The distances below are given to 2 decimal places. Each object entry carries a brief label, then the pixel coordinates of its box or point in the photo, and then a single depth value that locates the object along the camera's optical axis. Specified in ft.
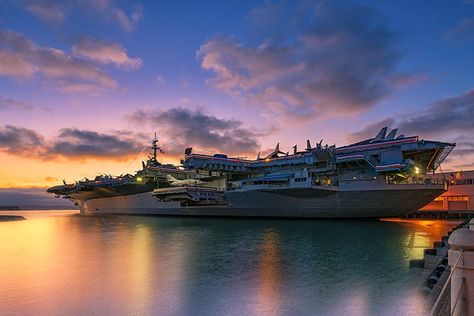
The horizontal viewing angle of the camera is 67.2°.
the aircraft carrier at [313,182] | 114.62
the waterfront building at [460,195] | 174.81
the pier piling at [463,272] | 12.05
